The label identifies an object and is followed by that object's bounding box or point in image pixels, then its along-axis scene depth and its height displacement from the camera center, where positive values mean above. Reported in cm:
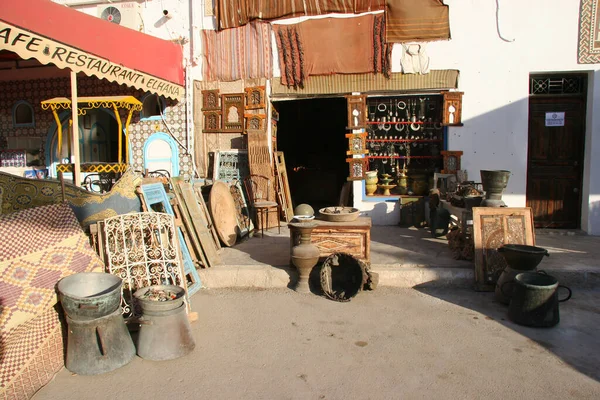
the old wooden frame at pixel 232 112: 894 +103
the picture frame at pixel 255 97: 882 +130
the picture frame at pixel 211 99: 898 +128
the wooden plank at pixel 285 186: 926 -43
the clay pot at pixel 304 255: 545 -107
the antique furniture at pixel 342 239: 563 -92
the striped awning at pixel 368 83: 827 +151
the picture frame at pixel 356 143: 873 +42
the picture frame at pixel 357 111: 862 +102
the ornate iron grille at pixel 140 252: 450 -90
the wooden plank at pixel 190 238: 597 -95
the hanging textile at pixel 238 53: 880 +216
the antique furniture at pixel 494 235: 555 -86
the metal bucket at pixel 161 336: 387 -146
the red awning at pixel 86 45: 517 +160
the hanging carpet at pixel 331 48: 838 +217
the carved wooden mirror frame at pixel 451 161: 829 +8
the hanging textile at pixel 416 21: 819 +260
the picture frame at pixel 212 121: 905 +86
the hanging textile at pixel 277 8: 843 +293
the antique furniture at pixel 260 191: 872 -51
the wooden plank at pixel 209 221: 693 -86
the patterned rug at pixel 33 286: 338 -97
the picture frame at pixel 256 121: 886 +84
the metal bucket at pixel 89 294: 361 -107
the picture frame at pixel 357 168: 869 -6
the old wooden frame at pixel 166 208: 536 -52
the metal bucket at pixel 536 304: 443 -135
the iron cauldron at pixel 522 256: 488 -97
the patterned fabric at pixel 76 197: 451 -35
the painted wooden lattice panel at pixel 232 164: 904 +1
